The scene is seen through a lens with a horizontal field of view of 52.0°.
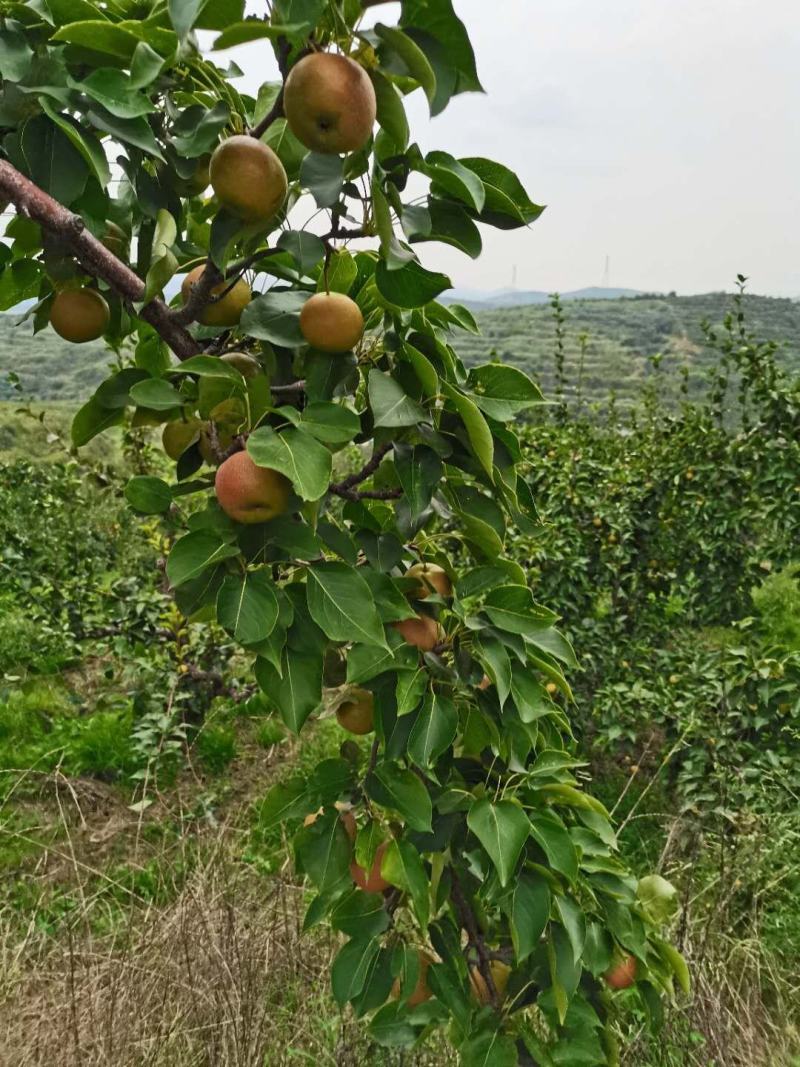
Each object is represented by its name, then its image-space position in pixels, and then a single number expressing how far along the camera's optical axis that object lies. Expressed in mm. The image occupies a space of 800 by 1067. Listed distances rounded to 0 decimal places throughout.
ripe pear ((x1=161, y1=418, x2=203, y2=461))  1077
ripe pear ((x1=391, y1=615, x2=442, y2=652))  1168
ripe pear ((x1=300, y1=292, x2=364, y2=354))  941
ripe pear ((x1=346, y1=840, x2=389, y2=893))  1267
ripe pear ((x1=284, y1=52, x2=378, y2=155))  744
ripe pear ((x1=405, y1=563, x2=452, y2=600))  1217
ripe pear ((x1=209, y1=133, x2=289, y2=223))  829
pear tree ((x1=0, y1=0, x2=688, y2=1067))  839
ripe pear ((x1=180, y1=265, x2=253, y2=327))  1046
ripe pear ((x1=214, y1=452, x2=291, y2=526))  891
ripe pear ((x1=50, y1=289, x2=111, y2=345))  1107
